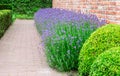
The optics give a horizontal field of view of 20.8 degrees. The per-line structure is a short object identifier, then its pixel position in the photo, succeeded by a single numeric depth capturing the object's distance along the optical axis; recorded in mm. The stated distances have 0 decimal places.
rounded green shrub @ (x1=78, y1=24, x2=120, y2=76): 4473
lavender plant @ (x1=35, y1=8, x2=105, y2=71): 5816
